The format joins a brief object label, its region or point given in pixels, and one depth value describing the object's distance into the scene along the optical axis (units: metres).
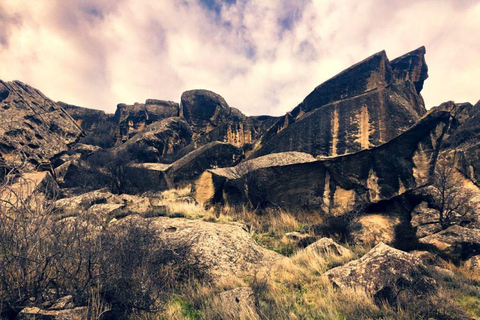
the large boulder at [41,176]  14.03
